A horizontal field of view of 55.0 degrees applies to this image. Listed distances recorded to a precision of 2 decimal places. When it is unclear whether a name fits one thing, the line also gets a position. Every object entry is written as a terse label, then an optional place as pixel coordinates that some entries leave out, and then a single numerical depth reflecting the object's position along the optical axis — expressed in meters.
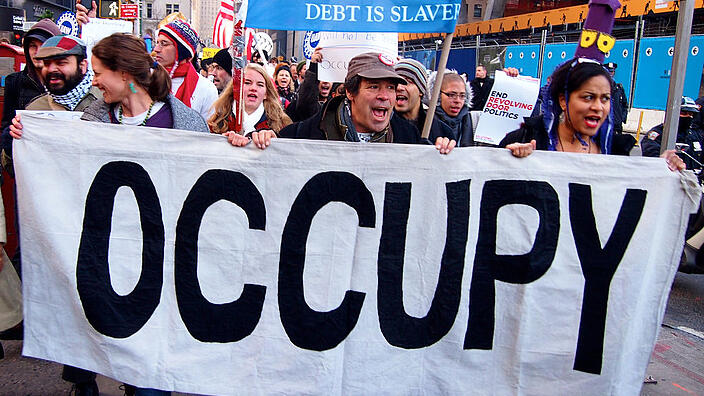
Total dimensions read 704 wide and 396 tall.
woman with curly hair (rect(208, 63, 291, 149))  4.84
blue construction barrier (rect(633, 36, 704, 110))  14.63
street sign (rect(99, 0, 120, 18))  12.81
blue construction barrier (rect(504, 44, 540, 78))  20.81
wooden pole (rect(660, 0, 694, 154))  3.52
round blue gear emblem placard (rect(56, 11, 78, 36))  8.90
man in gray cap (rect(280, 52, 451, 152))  3.22
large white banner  2.91
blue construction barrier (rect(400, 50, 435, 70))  28.38
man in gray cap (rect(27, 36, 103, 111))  3.89
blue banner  3.28
